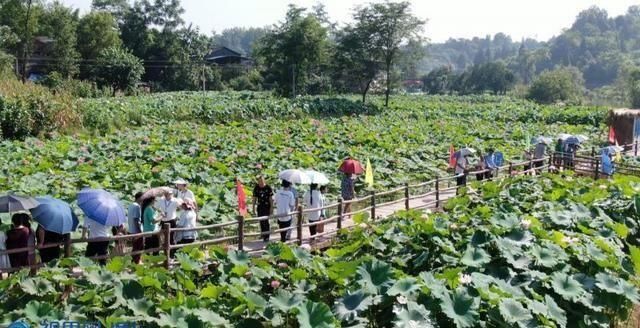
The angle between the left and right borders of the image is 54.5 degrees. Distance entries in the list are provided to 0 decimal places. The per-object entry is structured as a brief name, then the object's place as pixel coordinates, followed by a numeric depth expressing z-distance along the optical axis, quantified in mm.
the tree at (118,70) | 43750
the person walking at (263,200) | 9953
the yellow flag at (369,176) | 12141
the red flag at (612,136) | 23672
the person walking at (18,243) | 7086
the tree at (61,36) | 46562
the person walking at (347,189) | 12055
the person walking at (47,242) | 7394
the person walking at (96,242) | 7672
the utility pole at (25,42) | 43462
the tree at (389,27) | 41625
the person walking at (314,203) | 10203
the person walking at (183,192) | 8938
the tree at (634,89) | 59353
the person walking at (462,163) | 14820
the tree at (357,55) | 42406
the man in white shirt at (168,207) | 8688
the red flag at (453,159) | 15903
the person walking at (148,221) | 8391
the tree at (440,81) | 93500
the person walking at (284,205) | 9797
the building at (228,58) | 69812
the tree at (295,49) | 42531
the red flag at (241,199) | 10273
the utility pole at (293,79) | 43469
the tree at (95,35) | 50219
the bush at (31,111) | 19828
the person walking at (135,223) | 8188
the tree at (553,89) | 63000
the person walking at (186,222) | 8727
